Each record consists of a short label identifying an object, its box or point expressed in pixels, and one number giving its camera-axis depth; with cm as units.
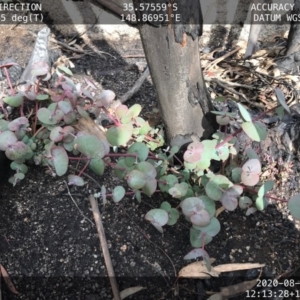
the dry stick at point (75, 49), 196
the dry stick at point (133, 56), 194
